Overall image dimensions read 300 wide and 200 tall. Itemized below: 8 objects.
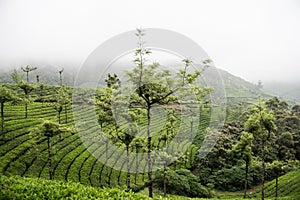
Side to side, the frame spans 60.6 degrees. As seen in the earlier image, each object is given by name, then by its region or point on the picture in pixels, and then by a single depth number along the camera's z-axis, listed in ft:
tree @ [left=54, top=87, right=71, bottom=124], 75.22
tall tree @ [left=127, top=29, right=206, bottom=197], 30.78
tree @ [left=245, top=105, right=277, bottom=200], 45.91
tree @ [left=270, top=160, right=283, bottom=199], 55.31
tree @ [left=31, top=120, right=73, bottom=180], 42.50
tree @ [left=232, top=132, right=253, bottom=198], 51.24
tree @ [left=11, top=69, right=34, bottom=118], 78.43
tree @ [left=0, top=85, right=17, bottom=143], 55.88
